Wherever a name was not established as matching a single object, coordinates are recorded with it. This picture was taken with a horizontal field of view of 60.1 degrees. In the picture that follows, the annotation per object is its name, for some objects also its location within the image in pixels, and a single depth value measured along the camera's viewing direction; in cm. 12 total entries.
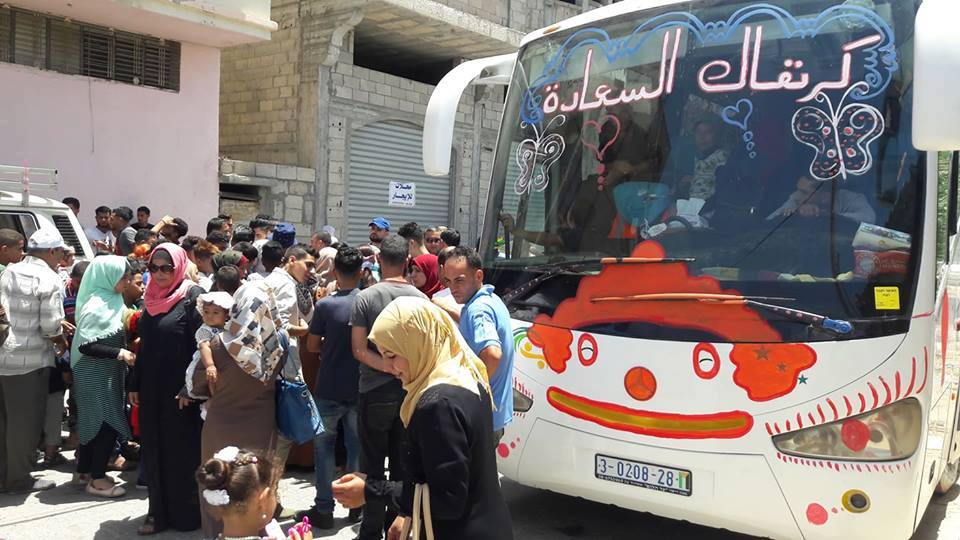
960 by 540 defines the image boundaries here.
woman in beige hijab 246
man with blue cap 884
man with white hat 536
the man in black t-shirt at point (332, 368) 481
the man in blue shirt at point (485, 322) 404
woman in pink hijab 462
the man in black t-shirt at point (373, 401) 429
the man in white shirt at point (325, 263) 699
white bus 356
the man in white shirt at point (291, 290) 537
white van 680
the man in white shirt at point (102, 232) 964
